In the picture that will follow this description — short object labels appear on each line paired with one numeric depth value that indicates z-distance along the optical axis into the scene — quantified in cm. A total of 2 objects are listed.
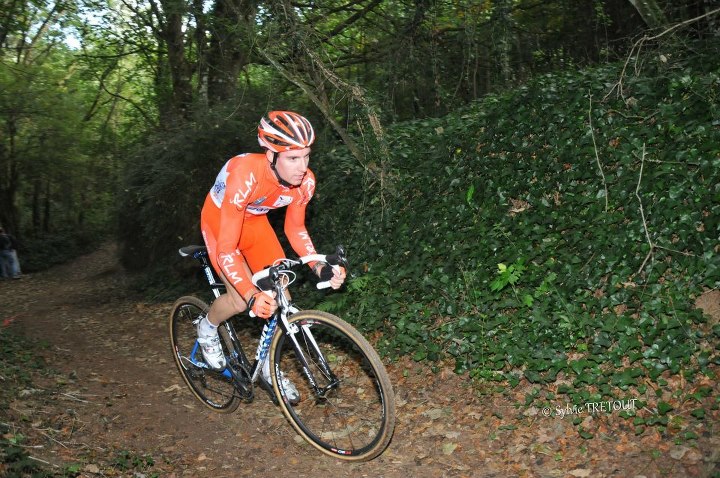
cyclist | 457
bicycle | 440
